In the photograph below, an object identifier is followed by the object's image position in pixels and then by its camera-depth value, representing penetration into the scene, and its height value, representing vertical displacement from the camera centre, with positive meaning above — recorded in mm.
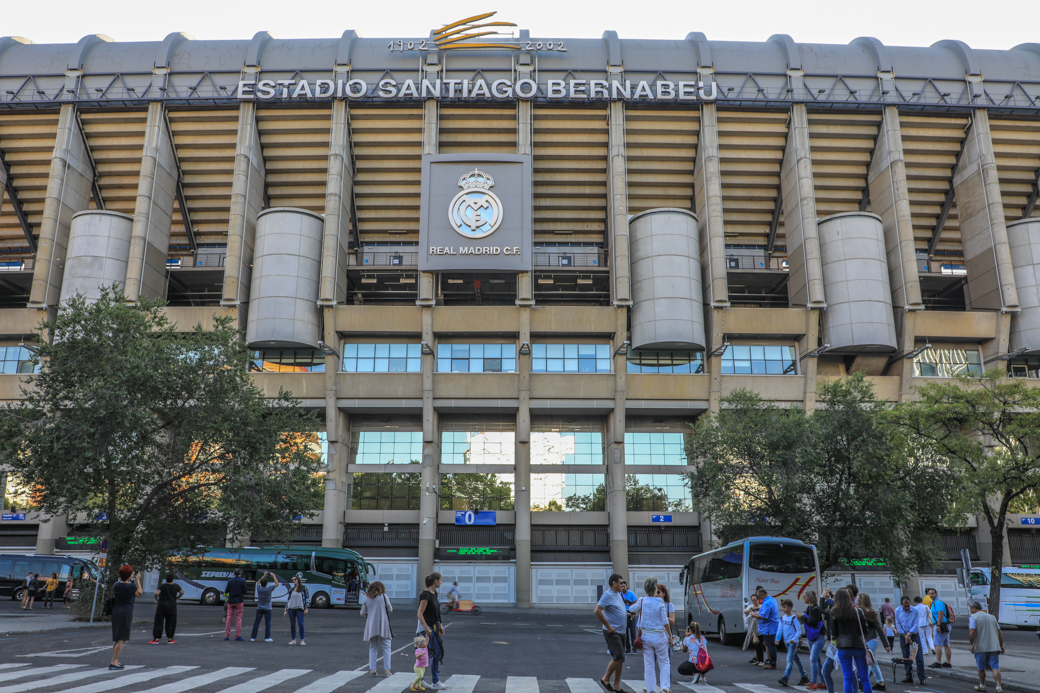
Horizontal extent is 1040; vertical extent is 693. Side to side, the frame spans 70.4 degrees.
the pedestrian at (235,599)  18391 -1667
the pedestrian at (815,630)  13227 -1729
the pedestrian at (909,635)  14838 -2091
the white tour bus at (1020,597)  33062 -2797
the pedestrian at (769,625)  16141 -1972
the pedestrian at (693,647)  12664 -1926
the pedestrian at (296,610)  18125 -1877
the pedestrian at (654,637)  10891 -1500
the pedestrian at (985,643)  13447 -1948
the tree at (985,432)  22906 +3186
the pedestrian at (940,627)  17031 -2092
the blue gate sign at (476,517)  45969 +906
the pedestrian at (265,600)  18844 -1717
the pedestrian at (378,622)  12680 -1521
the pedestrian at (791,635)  13852 -1941
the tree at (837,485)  29266 +1924
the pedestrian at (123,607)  12680 -1331
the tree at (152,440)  23828 +3047
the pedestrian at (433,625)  11314 -1414
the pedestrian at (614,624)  11086 -1355
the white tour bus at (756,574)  21359 -1192
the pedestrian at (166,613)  17234 -1865
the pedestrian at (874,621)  12062 -1414
